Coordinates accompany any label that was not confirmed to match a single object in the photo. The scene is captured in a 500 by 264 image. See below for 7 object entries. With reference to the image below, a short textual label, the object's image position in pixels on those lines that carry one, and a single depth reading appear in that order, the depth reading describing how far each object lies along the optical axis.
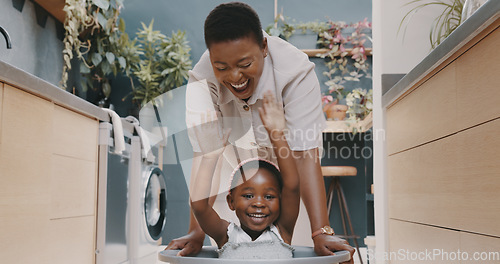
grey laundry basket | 0.82
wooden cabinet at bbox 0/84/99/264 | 1.24
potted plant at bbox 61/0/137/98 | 2.10
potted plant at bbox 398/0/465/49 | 1.54
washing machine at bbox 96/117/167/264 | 1.84
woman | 0.94
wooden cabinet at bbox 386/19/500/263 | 0.84
